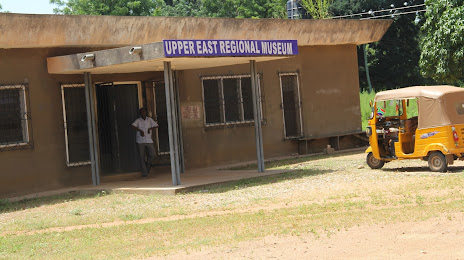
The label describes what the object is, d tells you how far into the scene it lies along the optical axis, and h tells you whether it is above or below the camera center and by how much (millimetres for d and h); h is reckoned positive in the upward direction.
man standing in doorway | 16078 -154
